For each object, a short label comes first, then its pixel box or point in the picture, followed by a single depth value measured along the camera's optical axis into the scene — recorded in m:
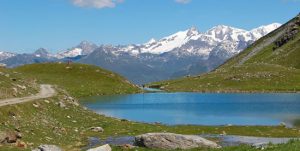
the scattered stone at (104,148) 42.06
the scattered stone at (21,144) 45.56
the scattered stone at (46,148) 41.75
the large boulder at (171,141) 48.03
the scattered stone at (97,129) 66.75
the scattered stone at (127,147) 47.60
